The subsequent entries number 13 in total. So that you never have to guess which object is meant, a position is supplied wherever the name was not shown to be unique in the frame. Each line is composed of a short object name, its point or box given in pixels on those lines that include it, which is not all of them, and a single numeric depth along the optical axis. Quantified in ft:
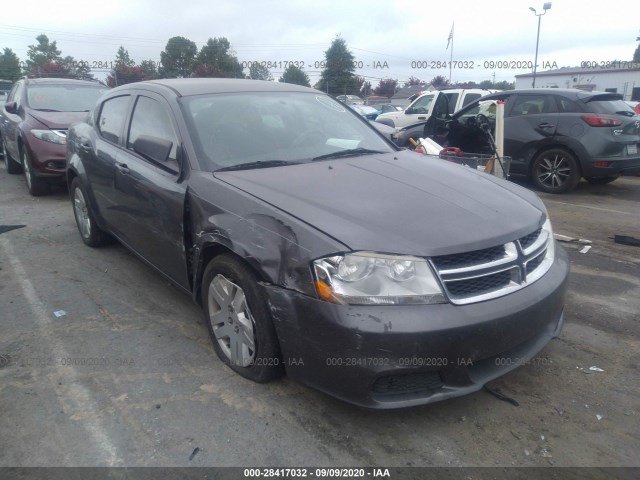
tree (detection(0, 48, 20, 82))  159.28
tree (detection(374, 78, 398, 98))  208.64
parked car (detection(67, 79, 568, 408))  7.51
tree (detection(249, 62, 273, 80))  155.01
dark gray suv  25.40
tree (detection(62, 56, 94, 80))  132.36
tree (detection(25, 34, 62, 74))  230.68
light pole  81.30
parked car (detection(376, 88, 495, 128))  41.04
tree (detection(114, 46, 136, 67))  206.33
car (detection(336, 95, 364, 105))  106.59
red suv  23.81
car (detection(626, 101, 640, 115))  40.03
